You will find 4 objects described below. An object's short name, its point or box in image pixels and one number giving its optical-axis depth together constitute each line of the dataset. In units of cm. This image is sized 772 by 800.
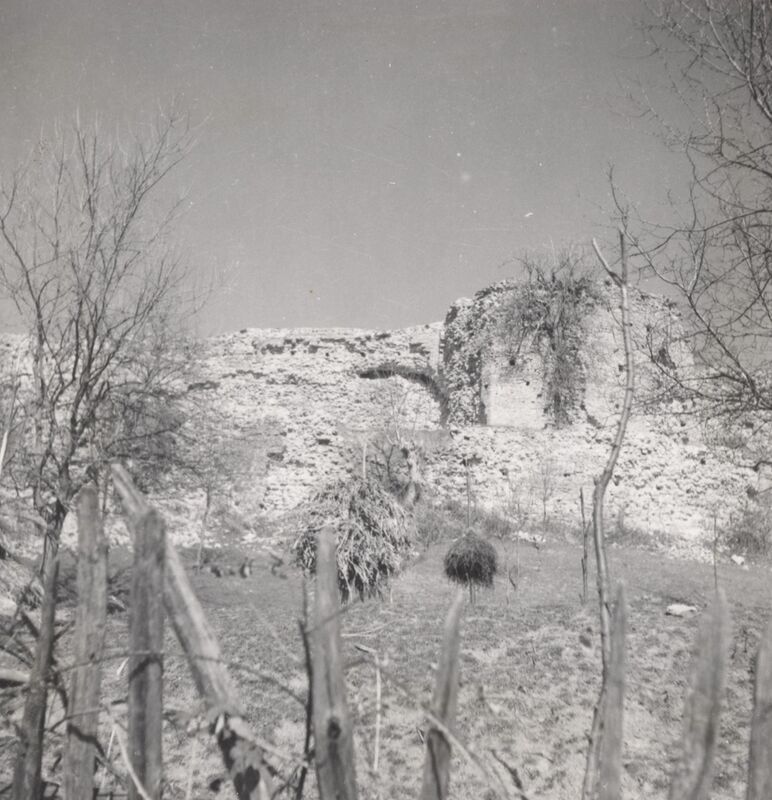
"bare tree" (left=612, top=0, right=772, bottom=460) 360
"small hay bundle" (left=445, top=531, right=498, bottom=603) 1033
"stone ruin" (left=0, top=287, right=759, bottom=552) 1598
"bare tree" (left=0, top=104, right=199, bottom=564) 616
